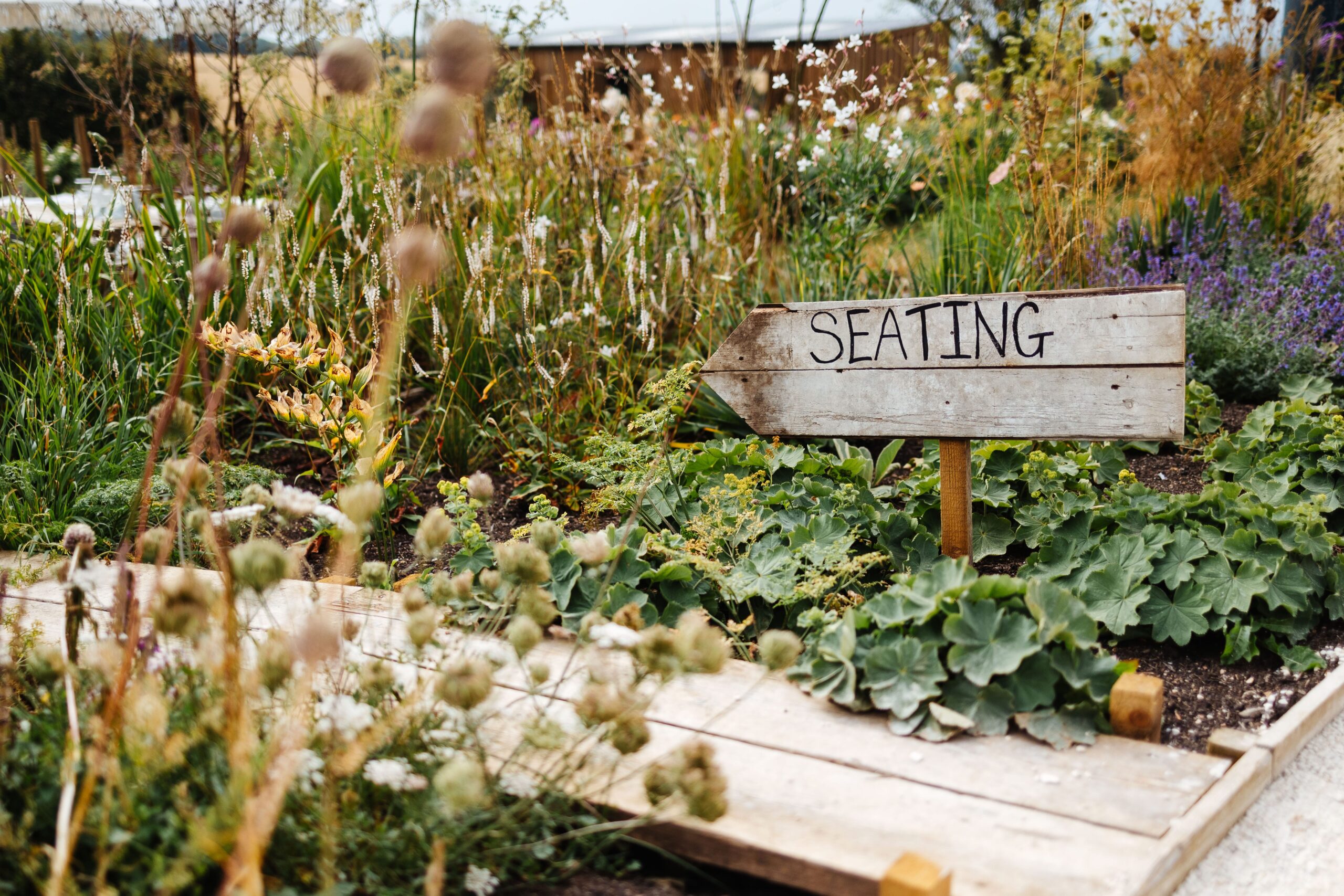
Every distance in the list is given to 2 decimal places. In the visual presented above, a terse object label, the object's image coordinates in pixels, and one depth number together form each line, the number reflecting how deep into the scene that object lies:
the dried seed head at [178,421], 1.33
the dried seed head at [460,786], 1.05
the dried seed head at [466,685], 1.20
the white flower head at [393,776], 1.21
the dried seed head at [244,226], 1.15
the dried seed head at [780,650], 1.34
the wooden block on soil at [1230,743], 1.66
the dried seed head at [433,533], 1.36
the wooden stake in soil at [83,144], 5.97
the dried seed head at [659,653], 1.23
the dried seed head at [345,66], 1.07
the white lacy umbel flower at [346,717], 1.24
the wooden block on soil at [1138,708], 1.67
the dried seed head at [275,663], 1.10
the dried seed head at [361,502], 1.18
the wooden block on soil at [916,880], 1.20
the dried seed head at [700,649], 1.21
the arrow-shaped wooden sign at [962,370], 1.96
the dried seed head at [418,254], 1.01
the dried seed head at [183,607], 1.07
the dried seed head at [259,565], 1.11
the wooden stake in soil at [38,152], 5.15
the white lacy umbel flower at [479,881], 1.25
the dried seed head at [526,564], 1.41
